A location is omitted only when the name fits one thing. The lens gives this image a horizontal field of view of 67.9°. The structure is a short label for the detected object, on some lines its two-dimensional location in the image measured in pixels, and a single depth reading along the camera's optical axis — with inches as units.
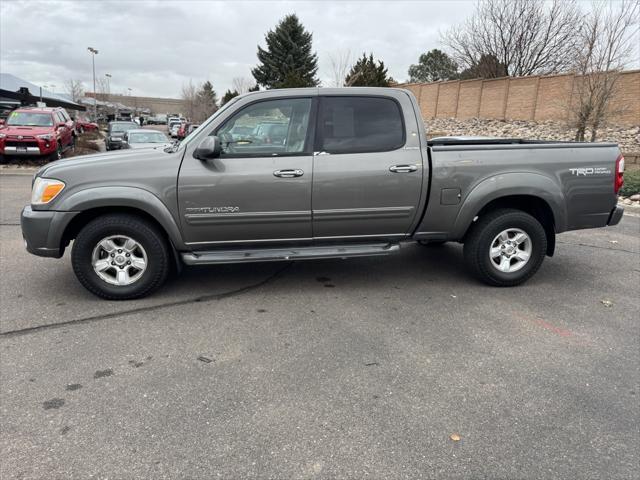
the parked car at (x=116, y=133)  771.8
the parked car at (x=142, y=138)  605.3
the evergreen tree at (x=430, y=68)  2393.1
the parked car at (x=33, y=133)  572.1
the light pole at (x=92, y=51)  1911.9
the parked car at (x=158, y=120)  3245.6
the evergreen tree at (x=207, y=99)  2642.7
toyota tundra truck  168.7
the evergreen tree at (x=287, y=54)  2081.7
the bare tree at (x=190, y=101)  2804.6
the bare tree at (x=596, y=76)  585.6
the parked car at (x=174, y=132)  1519.9
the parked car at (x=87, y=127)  1315.7
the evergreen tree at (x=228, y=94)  2282.5
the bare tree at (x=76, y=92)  2554.1
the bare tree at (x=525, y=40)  1318.9
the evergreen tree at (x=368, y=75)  1014.2
